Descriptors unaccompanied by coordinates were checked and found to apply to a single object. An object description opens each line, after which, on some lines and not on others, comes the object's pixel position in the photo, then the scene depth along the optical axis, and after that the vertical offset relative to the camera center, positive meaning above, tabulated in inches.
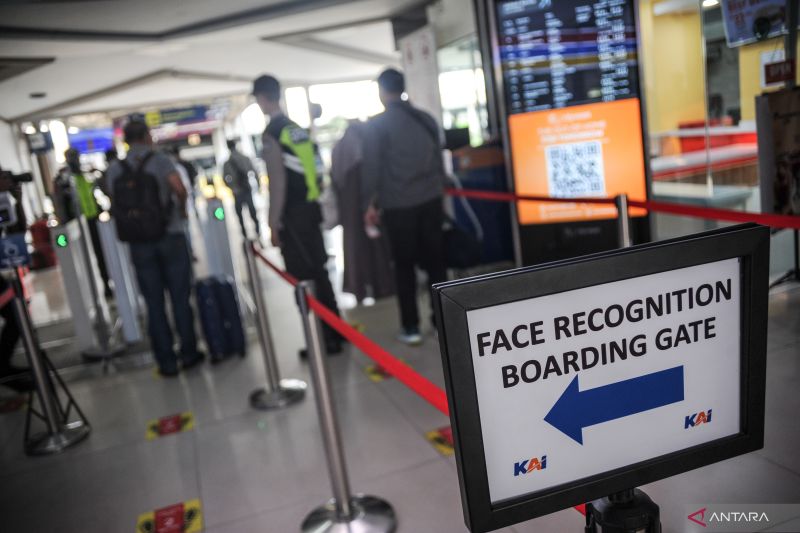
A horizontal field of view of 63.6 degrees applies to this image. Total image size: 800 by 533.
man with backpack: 159.2 -11.1
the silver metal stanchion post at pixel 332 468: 91.6 -43.8
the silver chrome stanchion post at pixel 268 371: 141.3 -45.8
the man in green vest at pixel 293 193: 157.1 -7.3
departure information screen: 192.4 +7.6
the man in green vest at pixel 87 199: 239.9 -2.1
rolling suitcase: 178.4 -38.8
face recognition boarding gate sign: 41.0 -16.6
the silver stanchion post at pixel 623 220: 127.6 -20.7
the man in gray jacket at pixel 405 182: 161.2 -8.6
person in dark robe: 193.0 -28.7
